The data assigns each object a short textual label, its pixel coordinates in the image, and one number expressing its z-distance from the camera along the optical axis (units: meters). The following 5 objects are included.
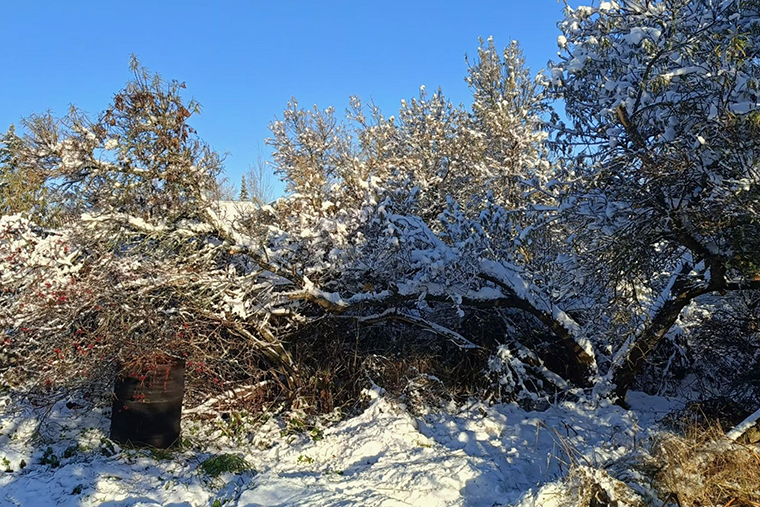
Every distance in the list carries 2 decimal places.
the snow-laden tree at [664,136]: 4.27
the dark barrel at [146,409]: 5.55
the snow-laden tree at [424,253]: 6.79
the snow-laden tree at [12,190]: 13.80
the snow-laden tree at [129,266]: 5.96
